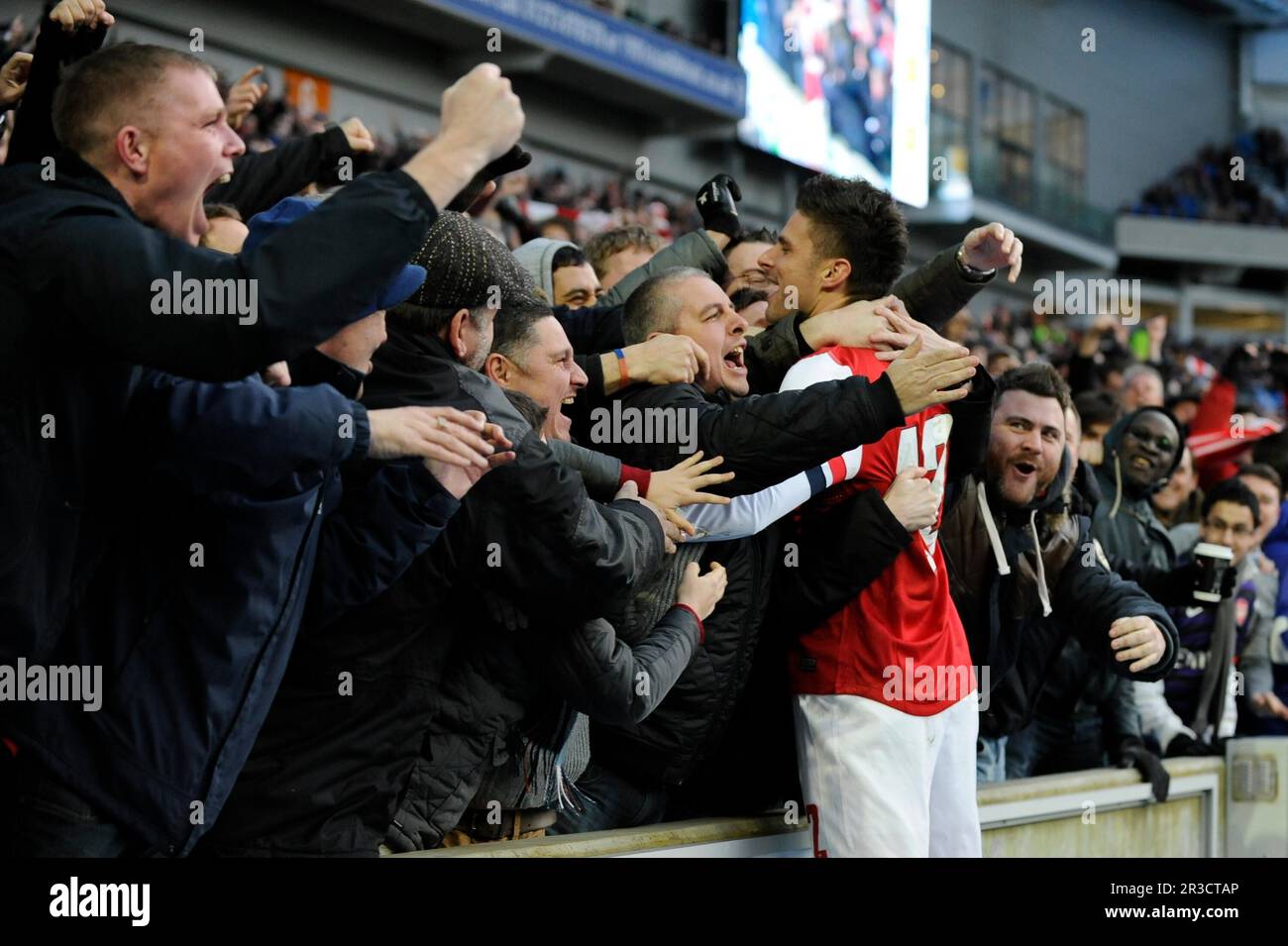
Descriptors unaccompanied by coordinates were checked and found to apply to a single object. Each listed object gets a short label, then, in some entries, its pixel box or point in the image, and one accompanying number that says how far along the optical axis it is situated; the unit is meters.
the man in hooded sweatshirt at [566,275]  4.67
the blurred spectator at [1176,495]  6.61
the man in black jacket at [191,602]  2.13
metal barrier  3.15
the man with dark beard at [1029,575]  3.97
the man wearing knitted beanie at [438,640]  2.50
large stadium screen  20.05
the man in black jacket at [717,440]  3.00
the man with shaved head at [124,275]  1.94
